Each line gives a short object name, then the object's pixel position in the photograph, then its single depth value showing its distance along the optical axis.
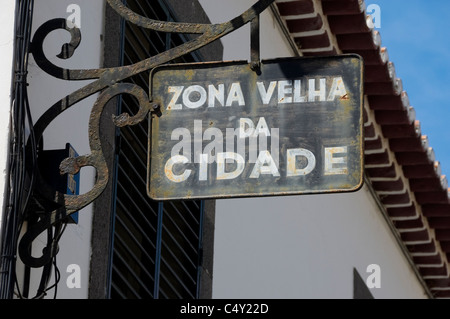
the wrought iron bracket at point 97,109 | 5.18
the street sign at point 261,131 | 4.99
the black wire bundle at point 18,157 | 4.98
